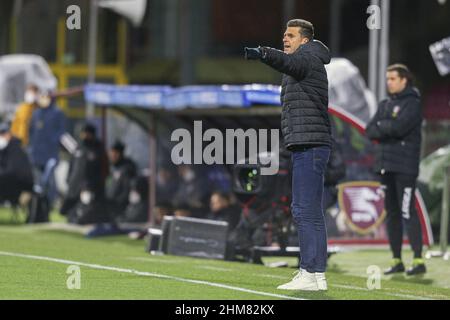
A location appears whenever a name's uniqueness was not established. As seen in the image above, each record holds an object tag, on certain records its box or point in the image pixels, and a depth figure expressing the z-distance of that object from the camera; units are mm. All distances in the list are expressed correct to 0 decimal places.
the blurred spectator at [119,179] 21125
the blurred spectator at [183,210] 19052
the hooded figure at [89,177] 20891
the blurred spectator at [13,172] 22016
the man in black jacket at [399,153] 14961
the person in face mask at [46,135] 23625
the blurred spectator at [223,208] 17472
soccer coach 11688
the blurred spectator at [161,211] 19809
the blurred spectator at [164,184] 21344
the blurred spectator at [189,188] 20625
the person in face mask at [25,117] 24594
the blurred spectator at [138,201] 21469
